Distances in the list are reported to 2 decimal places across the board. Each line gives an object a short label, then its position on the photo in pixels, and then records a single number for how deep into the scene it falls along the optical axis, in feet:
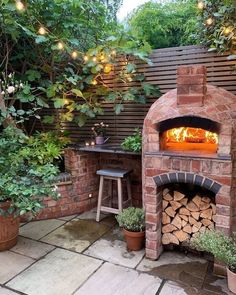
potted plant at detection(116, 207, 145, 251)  8.88
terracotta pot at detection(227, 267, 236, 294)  6.71
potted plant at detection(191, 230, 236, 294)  6.73
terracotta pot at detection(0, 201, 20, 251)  8.75
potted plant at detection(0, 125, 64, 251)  8.26
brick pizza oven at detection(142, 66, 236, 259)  7.16
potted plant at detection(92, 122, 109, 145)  12.32
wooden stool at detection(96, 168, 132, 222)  10.71
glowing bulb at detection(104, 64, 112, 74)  11.52
